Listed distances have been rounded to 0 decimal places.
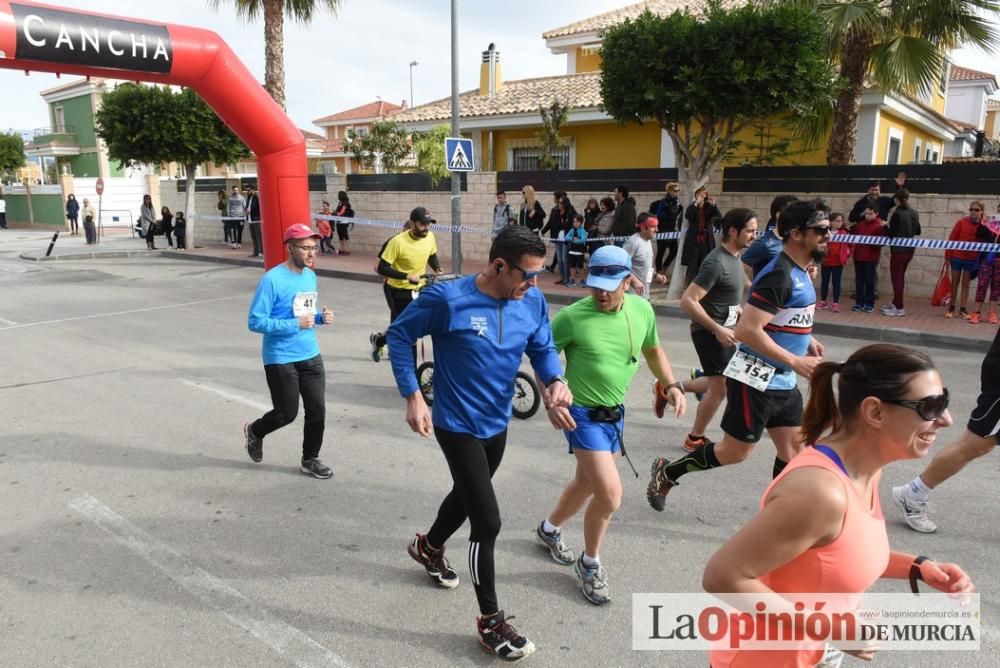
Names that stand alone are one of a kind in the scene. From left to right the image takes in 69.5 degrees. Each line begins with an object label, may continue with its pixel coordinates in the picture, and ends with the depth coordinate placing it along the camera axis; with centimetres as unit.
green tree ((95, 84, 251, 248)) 2183
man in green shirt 348
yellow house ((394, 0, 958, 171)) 1716
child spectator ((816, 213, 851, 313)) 1149
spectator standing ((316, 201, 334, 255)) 2075
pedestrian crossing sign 1302
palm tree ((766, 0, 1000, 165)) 1155
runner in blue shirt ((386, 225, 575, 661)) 315
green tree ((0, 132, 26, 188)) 5319
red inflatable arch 817
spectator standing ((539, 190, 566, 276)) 1531
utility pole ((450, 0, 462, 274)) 1434
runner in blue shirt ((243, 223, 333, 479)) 490
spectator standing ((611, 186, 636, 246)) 1373
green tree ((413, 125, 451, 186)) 2312
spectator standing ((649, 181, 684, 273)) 1391
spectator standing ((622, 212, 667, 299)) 891
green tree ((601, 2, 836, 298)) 1035
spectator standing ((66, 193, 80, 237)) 3331
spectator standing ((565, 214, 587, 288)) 1471
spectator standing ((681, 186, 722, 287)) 1222
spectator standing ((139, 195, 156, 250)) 2417
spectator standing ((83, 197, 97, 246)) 2656
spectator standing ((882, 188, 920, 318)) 1131
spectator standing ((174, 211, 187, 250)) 2414
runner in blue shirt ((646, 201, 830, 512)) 378
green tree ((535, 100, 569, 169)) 1950
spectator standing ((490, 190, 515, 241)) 1662
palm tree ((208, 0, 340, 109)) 1881
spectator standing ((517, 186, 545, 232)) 1585
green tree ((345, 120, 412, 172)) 3222
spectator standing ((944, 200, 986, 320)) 1062
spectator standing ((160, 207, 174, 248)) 2452
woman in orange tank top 166
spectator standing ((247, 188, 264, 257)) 2103
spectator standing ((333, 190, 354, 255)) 2083
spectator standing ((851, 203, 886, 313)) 1145
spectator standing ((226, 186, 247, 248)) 2305
